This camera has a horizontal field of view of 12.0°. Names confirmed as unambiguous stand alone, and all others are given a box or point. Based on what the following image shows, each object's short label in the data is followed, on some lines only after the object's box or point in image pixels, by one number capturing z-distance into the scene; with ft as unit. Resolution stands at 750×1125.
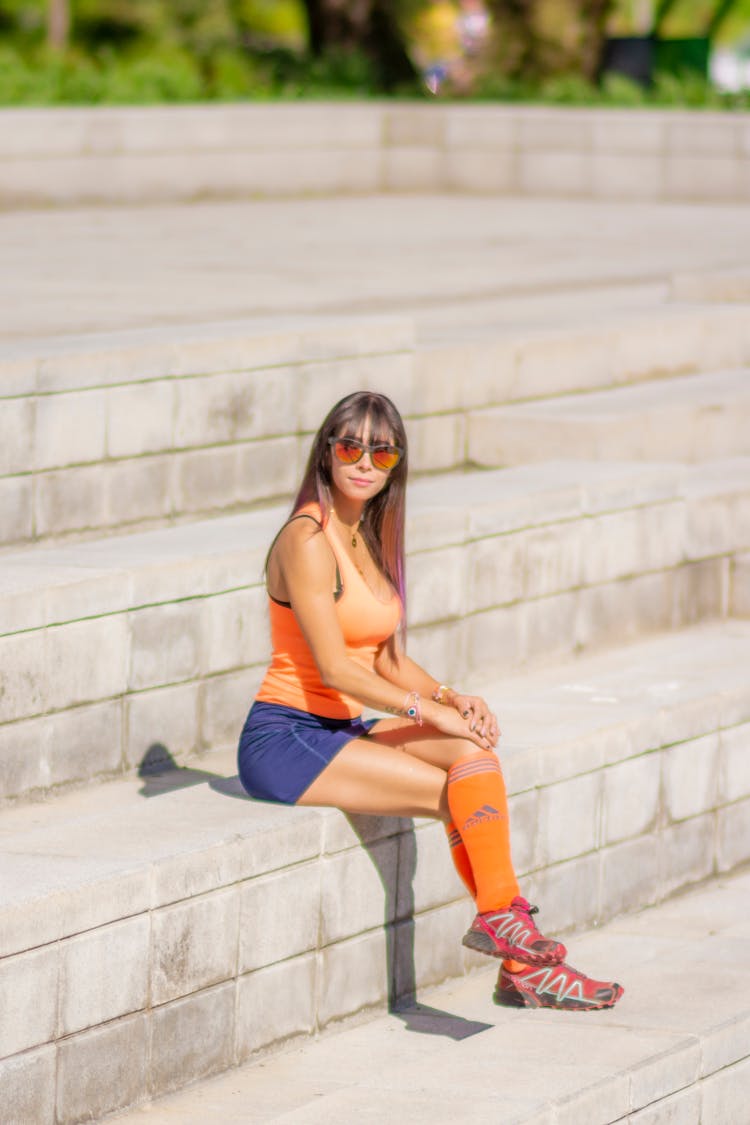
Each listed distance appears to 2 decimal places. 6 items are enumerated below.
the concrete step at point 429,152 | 87.72
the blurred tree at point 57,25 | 201.84
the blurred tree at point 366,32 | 121.91
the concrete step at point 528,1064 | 26.20
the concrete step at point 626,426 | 48.91
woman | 29.10
